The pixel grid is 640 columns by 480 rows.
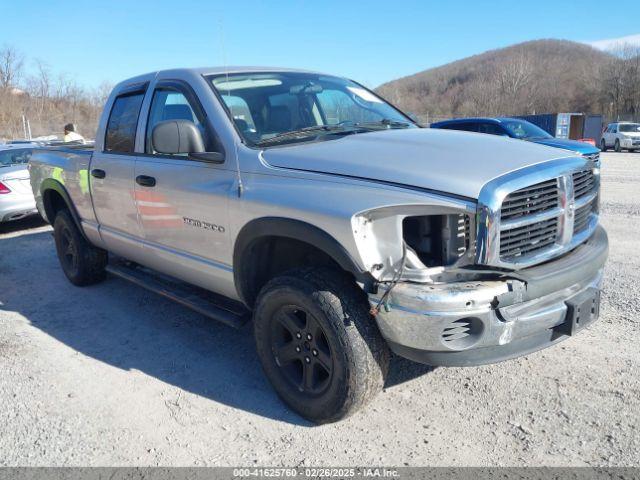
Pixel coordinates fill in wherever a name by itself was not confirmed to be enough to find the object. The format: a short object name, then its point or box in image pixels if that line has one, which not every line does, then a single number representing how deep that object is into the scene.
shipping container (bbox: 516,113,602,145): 35.59
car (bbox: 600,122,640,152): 29.38
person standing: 12.00
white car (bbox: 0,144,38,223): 8.66
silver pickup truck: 2.54
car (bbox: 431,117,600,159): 13.09
